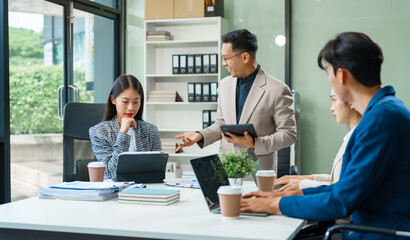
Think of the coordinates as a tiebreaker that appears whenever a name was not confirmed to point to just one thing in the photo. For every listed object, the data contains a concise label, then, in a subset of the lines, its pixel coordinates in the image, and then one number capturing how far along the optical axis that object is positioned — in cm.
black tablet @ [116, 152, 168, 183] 248
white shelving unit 577
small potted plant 210
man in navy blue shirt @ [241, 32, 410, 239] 153
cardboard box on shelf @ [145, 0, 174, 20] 577
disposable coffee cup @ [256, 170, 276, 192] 217
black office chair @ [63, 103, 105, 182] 328
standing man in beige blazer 307
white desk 159
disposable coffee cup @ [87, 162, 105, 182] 244
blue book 205
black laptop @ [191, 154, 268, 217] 182
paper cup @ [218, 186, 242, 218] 173
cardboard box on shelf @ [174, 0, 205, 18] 564
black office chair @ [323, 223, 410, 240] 147
